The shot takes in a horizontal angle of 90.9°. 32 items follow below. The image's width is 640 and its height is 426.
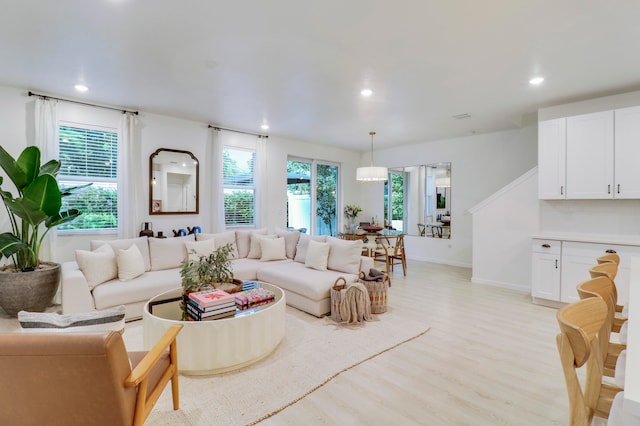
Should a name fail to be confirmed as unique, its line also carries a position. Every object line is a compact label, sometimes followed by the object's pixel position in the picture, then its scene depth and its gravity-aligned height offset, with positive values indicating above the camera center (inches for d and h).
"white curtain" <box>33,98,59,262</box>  158.4 +37.1
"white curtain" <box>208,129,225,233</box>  220.8 +20.6
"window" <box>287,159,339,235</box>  286.5 +13.5
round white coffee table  94.0 -39.6
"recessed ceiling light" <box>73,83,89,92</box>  150.5 +59.8
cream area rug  78.4 -49.7
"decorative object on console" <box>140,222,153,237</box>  188.5 -12.0
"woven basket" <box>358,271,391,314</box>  146.5 -39.8
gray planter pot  131.7 -34.1
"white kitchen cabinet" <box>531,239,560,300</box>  159.0 -30.4
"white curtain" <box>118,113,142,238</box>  183.8 +16.7
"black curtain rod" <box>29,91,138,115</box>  158.7 +58.4
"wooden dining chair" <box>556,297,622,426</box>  38.9 -18.9
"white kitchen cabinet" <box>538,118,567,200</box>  163.8 +27.8
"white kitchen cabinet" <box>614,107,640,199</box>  143.9 +27.3
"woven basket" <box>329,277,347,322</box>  136.9 -40.0
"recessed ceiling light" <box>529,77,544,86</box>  137.9 +58.2
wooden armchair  45.5 -26.0
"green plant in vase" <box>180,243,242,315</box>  111.5 -23.4
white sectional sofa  133.6 -29.1
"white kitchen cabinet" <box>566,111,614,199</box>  150.8 +27.3
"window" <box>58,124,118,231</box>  169.9 +20.6
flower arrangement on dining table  319.3 -0.5
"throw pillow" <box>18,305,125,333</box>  62.1 -23.8
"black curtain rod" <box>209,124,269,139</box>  223.9 +59.8
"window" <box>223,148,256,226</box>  235.5 +18.5
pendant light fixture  236.7 +27.8
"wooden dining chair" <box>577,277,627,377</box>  60.3 -23.7
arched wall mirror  199.3 +18.7
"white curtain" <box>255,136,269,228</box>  249.0 +26.4
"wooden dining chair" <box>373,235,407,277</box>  222.4 -27.7
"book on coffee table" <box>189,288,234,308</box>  99.3 -28.4
